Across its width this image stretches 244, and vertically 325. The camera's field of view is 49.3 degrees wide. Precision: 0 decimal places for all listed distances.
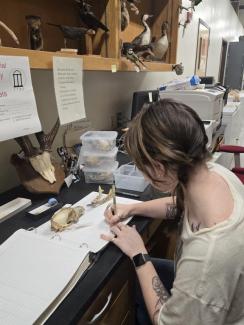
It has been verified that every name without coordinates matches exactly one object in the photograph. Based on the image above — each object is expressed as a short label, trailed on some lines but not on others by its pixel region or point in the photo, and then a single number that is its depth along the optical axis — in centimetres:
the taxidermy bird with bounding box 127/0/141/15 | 163
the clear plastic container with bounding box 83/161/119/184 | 132
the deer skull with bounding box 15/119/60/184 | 116
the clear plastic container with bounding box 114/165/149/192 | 124
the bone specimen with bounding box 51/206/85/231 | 92
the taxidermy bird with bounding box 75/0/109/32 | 124
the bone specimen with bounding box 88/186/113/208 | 110
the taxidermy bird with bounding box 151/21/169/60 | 186
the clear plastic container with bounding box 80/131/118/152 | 134
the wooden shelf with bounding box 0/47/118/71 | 82
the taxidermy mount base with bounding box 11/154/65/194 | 115
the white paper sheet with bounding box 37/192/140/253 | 84
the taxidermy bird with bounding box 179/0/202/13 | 244
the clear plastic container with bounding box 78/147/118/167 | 133
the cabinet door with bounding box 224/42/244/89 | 611
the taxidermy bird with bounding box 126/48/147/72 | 145
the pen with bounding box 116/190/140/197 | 120
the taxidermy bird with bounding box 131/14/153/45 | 172
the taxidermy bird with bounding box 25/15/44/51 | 110
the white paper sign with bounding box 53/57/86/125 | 104
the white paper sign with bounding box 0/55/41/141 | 88
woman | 63
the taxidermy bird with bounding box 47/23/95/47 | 118
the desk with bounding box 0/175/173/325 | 63
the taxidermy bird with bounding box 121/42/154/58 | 148
